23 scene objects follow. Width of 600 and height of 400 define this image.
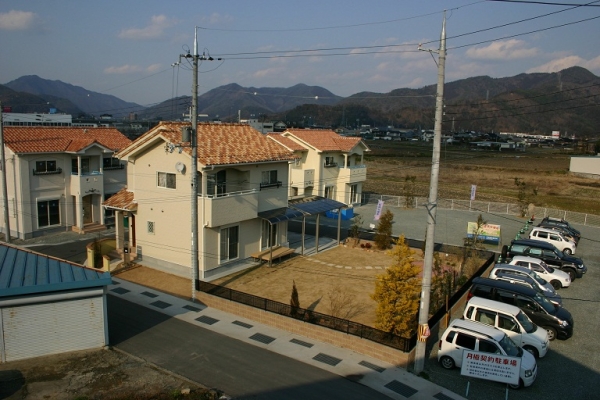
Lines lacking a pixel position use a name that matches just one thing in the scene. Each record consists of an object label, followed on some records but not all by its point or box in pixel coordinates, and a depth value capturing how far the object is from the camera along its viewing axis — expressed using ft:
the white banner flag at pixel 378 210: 100.32
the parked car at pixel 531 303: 52.60
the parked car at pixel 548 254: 75.20
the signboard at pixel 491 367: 39.40
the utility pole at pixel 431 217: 40.09
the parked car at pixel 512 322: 47.85
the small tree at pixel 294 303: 52.81
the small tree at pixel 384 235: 88.94
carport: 77.94
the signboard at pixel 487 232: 95.61
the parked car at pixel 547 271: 70.28
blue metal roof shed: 42.06
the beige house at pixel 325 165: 117.19
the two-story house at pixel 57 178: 88.12
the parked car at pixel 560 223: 100.78
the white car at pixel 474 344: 43.52
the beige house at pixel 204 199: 69.21
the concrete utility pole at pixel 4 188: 82.82
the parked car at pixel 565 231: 94.69
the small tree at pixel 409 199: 131.95
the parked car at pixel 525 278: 62.34
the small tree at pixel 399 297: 47.37
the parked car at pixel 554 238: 89.04
